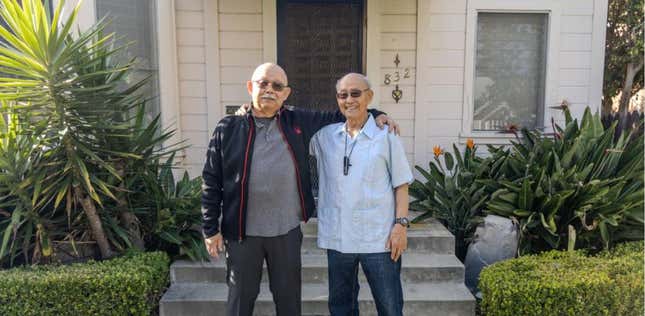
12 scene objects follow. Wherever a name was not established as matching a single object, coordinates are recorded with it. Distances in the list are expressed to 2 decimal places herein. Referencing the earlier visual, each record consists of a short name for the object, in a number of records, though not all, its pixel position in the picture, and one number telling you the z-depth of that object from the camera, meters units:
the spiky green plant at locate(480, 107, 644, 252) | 3.49
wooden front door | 4.75
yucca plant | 2.76
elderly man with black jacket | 2.29
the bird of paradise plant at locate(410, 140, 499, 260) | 4.08
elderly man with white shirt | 2.27
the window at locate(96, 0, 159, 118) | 4.03
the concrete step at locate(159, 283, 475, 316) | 3.17
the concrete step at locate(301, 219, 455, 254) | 3.77
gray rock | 3.58
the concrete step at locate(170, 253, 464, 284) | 3.46
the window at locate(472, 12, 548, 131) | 4.89
